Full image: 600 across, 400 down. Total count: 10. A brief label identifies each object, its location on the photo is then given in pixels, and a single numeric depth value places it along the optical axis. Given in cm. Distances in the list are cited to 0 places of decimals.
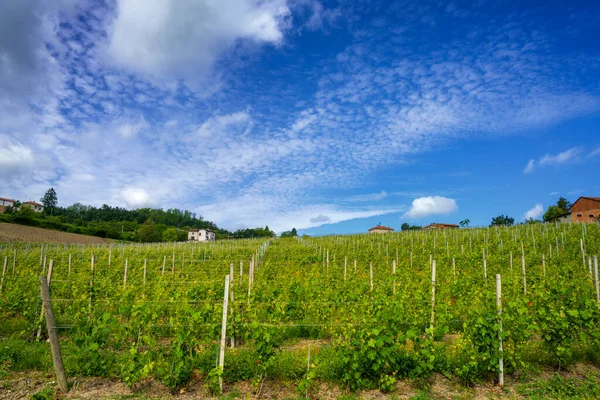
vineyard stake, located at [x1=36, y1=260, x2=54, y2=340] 691
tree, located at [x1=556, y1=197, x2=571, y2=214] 6151
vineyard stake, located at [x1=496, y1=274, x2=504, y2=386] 504
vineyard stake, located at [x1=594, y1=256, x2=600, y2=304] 800
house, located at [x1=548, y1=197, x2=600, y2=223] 4862
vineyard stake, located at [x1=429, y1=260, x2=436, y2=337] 686
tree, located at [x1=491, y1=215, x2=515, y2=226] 6881
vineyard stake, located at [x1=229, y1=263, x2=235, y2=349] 639
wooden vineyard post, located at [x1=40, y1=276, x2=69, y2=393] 490
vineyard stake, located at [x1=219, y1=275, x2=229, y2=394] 477
